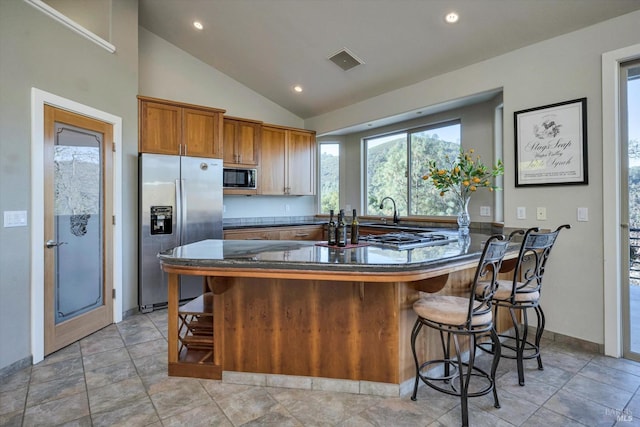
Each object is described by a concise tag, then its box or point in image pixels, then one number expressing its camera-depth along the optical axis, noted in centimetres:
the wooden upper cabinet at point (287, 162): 502
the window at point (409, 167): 439
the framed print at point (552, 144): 268
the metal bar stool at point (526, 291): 208
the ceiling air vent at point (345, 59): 375
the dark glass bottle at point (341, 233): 226
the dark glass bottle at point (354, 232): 224
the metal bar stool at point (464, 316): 172
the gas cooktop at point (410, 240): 230
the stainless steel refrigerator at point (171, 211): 358
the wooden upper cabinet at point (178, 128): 368
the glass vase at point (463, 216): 321
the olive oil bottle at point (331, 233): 230
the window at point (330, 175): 587
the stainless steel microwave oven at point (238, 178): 456
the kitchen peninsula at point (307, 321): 194
